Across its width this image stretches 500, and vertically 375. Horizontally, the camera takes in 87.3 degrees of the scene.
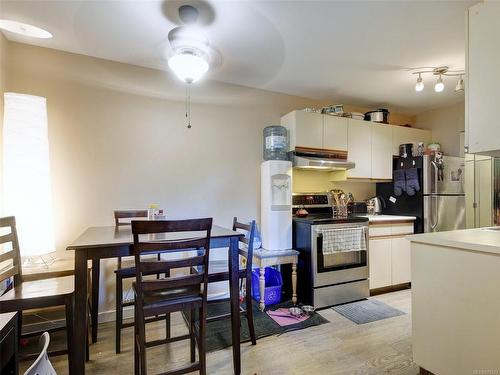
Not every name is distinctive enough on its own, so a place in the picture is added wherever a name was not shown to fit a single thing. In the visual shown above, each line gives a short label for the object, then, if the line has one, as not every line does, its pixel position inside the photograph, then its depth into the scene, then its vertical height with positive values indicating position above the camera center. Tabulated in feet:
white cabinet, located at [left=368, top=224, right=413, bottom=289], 10.20 -3.02
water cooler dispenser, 9.30 -0.69
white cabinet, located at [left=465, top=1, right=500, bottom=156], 4.92 +2.06
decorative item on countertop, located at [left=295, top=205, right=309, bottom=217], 10.27 -1.08
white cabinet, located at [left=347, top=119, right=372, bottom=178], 11.16 +1.65
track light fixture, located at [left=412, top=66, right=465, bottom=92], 8.85 +3.90
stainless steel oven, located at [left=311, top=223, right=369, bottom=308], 8.95 -3.08
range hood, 9.75 +0.89
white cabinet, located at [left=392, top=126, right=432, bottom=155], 12.13 +2.34
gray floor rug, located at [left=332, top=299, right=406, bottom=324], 8.28 -4.21
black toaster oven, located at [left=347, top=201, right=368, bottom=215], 12.07 -1.06
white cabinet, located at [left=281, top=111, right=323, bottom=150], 10.00 +2.21
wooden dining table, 4.83 -1.40
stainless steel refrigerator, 10.80 -0.47
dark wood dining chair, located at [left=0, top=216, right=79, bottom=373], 4.86 -2.07
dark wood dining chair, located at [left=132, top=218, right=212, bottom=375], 4.57 -1.84
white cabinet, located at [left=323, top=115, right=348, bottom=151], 10.55 +2.15
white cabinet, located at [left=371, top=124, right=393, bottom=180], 11.68 +1.51
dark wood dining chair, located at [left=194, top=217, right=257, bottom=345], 6.33 -2.27
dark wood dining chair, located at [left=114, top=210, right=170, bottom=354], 6.30 -2.26
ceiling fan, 6.02 +3.50
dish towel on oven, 9.05 -1.93
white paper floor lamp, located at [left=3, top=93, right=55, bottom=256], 6.42 +0.35
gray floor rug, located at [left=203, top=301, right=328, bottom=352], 7.00 -4.15
